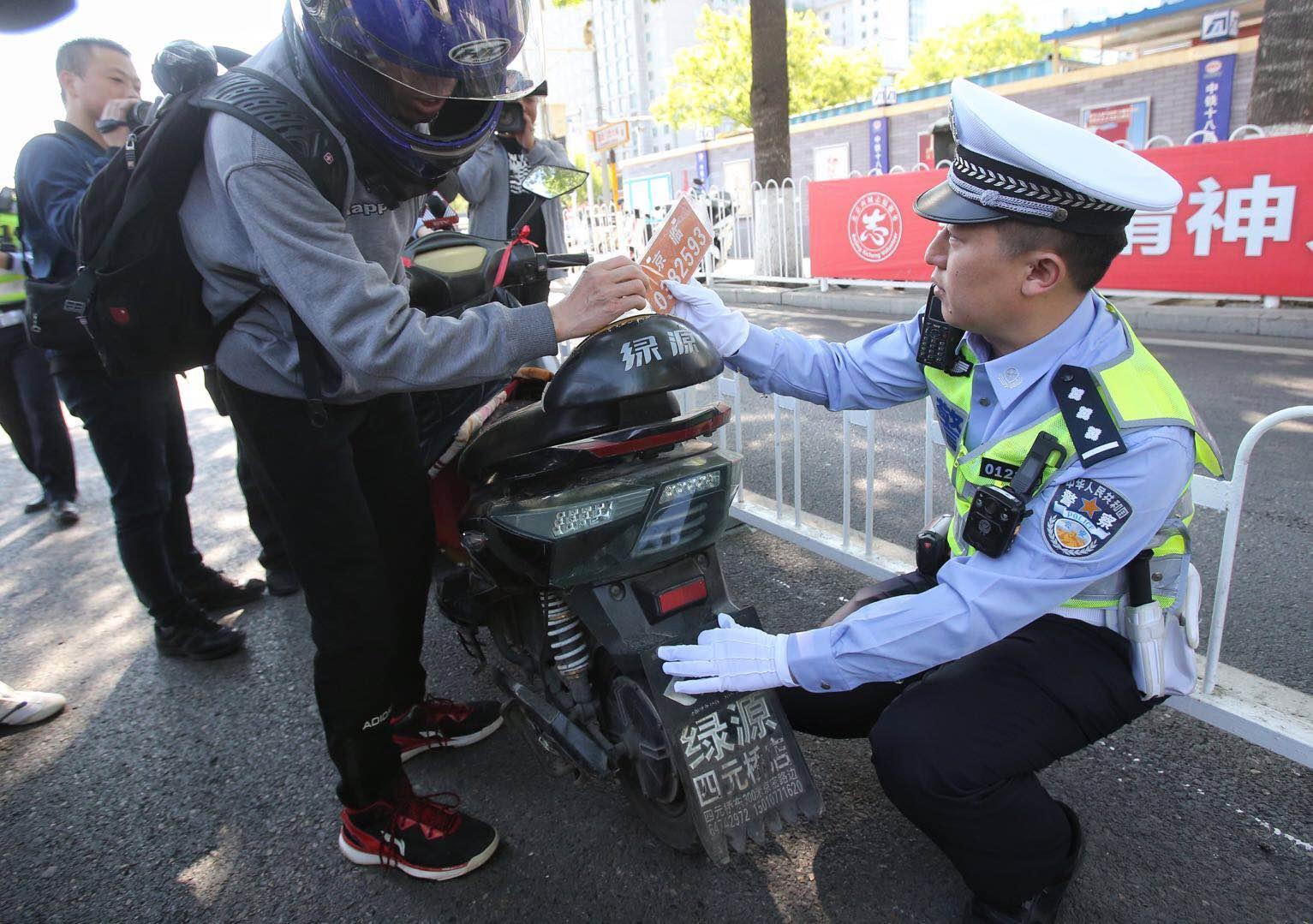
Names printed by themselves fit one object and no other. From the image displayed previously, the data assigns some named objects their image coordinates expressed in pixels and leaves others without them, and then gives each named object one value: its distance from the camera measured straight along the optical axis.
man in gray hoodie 1.48
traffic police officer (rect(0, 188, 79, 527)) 4.19
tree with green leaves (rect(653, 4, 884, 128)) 36.44
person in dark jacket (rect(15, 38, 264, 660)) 2.83
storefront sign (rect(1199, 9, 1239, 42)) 19.69
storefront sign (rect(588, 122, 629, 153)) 19.56
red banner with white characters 6.54
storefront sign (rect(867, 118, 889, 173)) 26.75
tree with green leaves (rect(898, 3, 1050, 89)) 44.72
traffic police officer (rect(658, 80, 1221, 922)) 1.44
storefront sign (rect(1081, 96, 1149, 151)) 20.40
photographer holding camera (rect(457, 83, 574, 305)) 3.83
